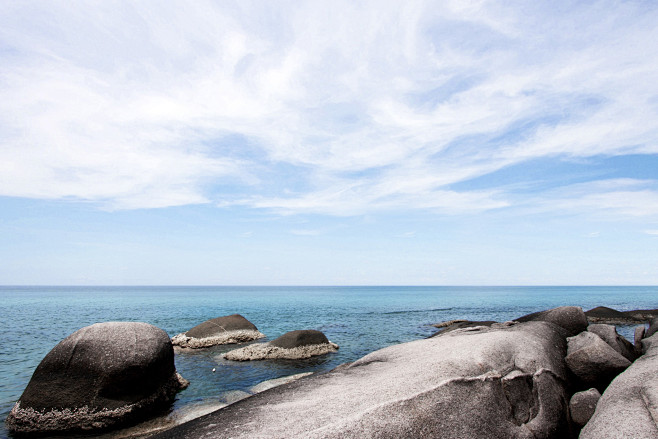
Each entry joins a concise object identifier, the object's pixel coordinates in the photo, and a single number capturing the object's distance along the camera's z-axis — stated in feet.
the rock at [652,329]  59.31
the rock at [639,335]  49.89
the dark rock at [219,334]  77.30
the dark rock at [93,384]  33.91
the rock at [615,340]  41.68
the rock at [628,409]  19.93
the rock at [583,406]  26.71
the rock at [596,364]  31.50
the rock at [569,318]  49.29
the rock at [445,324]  118.90
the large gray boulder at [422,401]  19.99
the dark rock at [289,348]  64.80
